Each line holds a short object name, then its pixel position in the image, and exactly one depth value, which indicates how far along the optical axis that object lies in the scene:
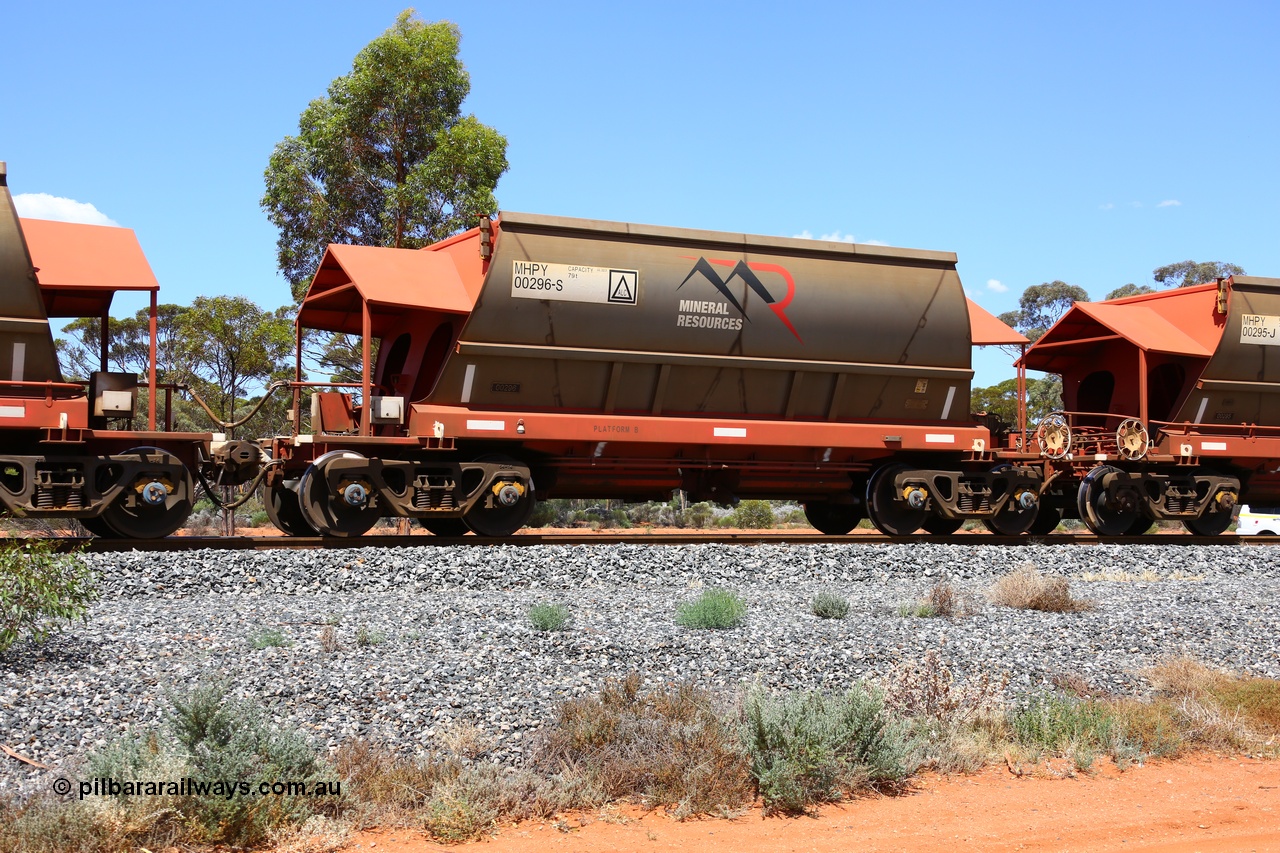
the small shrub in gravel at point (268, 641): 7.32
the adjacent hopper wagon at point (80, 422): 11.38
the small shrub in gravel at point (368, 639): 7.52
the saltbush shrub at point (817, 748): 5.70
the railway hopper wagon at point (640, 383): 12.95
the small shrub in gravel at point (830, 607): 9.19
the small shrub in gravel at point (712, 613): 8.51
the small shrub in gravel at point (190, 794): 4.60
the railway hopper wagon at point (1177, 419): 16.47
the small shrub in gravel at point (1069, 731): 6.47
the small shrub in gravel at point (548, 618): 8.05
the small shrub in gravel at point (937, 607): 9.42
